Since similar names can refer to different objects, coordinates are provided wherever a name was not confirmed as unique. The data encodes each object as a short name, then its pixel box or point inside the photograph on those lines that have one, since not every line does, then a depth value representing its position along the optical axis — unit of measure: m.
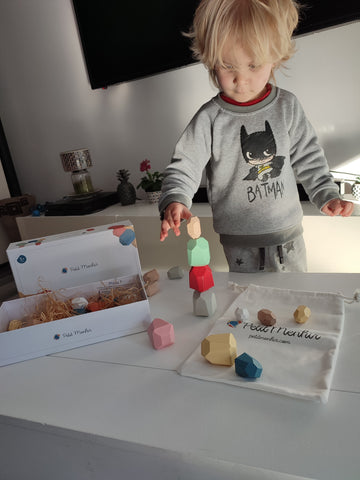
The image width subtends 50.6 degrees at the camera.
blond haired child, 0.88
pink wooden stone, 0.63
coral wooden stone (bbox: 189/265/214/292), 0.71
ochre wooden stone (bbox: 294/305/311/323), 0.64
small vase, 2.03
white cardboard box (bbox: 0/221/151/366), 0.67
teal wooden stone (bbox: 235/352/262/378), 0.52
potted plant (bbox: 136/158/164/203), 2.01
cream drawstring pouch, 0.51
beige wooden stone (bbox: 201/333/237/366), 0.56
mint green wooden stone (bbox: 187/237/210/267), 0.71
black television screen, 1.73
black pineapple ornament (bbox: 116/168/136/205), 2.10
